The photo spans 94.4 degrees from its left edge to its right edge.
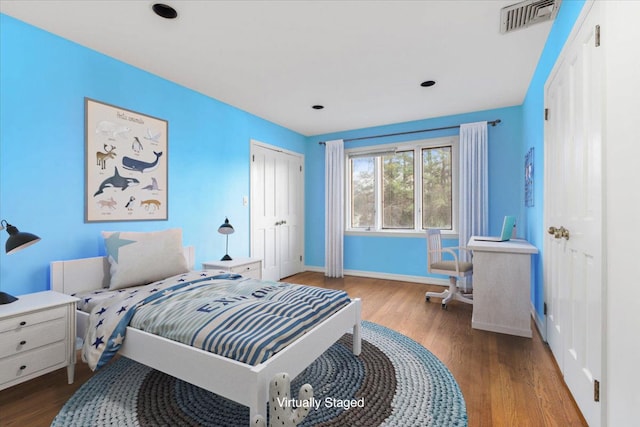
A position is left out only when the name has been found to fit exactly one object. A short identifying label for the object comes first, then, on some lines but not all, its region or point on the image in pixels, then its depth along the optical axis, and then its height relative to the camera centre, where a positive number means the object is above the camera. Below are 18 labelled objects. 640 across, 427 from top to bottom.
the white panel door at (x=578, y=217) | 1.41 -0.02
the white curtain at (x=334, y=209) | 5.02 +0.09
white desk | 2.66 -0.68
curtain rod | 4.07 +1.28
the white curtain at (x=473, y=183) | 4.06 +0.43
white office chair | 3.45 -0.64
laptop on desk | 3.26 -0.15
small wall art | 3.22 +0.41
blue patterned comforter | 1.45 -0.58
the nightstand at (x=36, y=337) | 1.68 -0.74
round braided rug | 1.56 -1.08
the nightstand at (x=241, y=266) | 3.17 -0.57
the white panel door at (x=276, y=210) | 4.37 +0.07
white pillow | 2.38 -0.36
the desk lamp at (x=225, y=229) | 3.35 -0.17
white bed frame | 1.29 -0.73
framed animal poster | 2.52 +0.46
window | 4.50 +0.45
